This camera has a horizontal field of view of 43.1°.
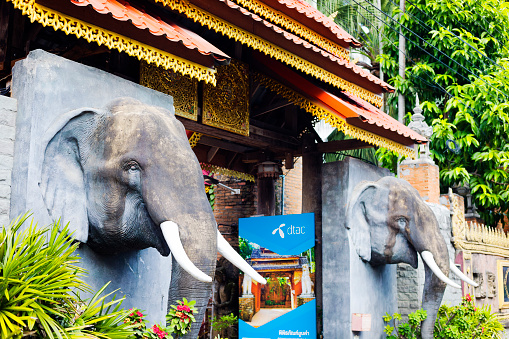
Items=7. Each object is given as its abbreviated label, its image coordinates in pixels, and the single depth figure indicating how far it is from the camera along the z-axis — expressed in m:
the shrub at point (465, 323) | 9.08
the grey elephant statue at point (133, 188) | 4.70
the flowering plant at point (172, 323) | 4.66
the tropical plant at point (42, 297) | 3.64
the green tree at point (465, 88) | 13.82
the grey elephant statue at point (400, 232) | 8.39
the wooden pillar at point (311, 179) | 9.69
